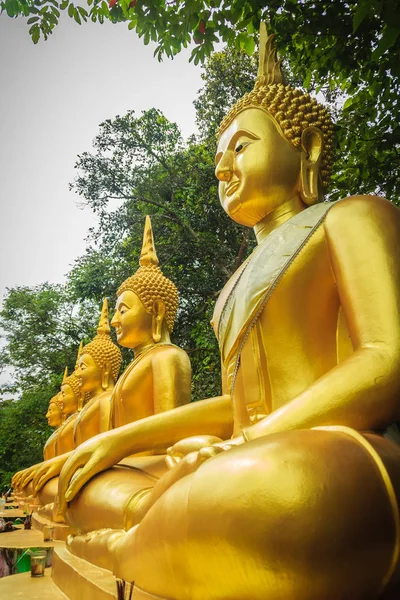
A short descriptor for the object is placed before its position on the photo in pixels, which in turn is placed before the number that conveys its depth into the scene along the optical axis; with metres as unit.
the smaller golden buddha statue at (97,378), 5.89
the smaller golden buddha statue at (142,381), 2.57
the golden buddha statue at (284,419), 1.22
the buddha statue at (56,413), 10.26
